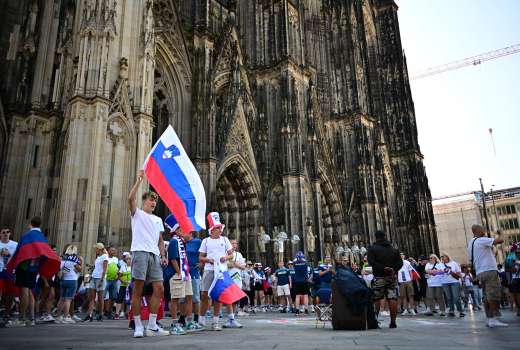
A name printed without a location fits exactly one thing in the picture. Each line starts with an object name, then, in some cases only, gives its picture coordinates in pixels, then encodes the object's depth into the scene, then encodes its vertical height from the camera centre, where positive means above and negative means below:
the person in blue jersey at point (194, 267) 7.77 +0.48
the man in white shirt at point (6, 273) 7.93 +0.49
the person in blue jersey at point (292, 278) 13.47 +0.38
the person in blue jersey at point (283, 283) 14.55 +0.25
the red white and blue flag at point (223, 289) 6.88 +0.06
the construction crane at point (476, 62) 87.50 +45.42
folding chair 9.35 -0.21
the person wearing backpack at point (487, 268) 7.04 +0.27
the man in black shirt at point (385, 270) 7.24 +0.28
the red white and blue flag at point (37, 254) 7.38 +0.77
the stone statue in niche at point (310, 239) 22.88 +2.71
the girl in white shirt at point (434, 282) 11.57 +0.08
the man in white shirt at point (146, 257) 5.42 +0.48
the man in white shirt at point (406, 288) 11.88 -0.05
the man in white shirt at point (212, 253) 7.09 +0.66
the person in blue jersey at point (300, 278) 12.84 +0.35
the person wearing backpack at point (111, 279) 10.49 +0.42
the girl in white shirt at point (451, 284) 11.19 +0.03
